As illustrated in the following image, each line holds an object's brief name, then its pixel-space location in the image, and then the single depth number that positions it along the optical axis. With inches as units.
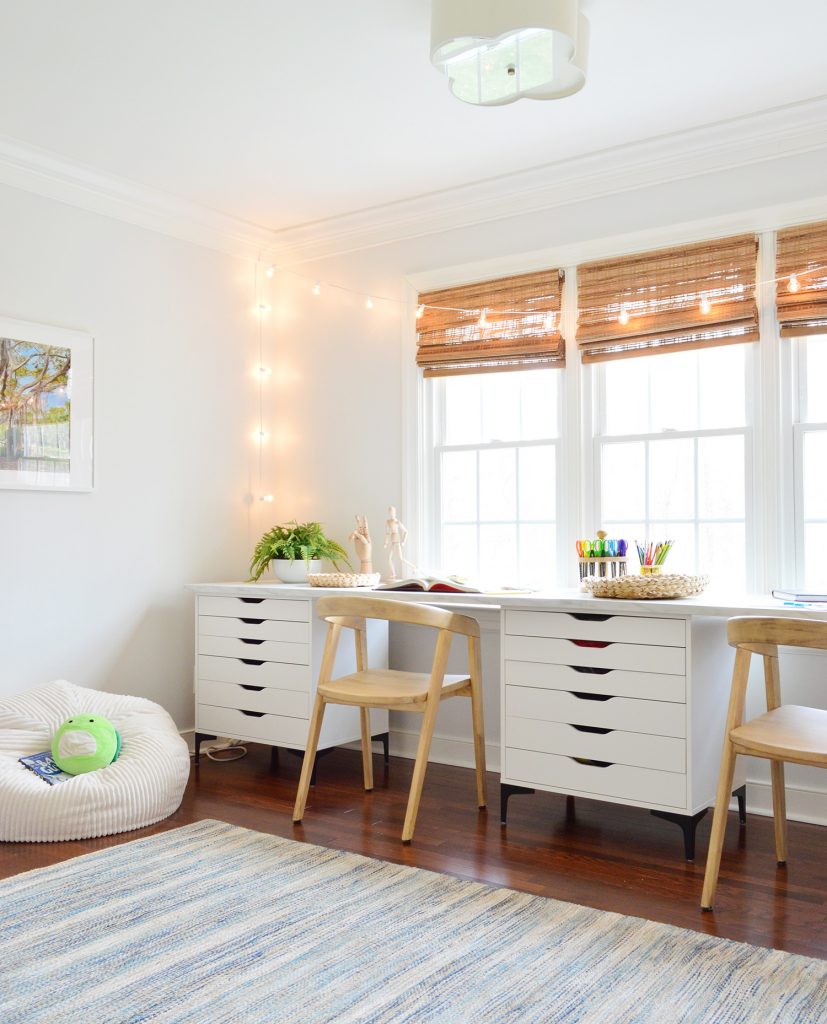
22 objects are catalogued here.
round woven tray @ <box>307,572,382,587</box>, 151.2
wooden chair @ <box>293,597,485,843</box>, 120.0
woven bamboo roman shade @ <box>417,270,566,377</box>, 154.3
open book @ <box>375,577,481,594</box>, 138.3
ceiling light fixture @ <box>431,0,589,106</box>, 95.4
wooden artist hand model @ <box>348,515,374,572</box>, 160.9
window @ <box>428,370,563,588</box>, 156.9
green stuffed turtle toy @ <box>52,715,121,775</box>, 127.9
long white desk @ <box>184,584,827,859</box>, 111.6
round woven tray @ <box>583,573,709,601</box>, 117.7
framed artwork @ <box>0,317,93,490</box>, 142.5
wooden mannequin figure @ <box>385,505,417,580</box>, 160.1
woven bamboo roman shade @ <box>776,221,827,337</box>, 129.2
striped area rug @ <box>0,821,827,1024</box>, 75.8
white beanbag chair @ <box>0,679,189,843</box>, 117.6
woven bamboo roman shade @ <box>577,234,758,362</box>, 136.1
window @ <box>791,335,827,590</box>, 130.6
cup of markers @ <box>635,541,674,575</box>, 130.5
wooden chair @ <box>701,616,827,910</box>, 90.1
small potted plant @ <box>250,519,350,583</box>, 163.0
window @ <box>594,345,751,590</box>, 138.8
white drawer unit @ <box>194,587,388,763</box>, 147.4
